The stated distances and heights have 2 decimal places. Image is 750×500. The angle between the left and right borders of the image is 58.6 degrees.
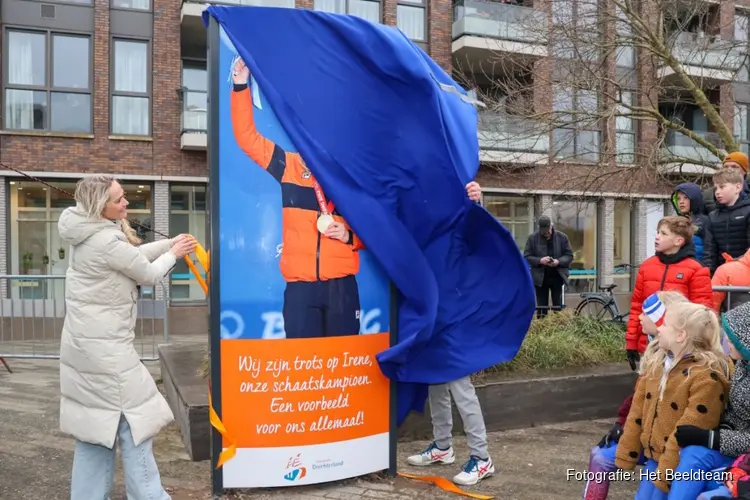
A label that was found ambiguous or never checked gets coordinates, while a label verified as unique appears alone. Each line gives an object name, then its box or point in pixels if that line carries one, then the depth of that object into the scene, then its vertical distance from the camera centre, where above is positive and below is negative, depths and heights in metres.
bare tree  10.54 +2.94
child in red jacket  4.68 -0.15
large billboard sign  3.93 -0.25
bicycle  10.51 -0.86
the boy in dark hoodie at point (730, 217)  5.35 +0.30
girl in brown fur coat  3.15 -0.69
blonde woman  3.50 -0.53
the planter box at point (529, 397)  5.38 -1.26
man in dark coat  9.34 -0.08
